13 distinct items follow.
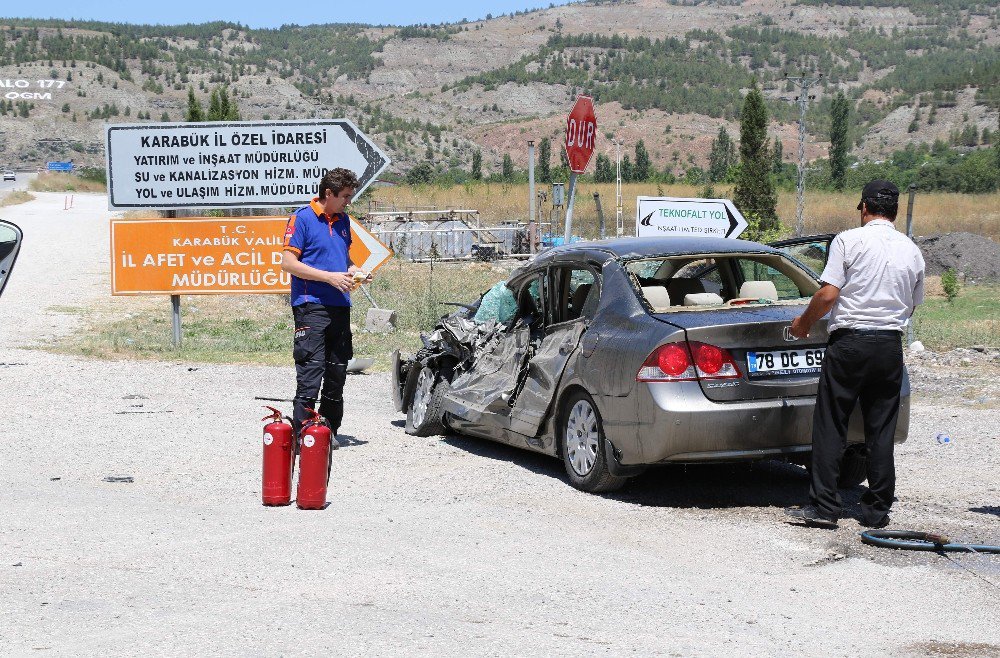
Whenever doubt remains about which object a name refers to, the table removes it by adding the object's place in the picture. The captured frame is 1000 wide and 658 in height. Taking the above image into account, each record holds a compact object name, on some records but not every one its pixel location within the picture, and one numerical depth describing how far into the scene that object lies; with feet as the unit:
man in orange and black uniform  29.66
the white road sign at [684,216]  56.95
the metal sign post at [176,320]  57.06
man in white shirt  22.43
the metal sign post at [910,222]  45.17
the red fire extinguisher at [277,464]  24.54
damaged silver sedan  23.91
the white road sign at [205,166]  56.08
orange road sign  56.03
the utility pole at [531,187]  101.14
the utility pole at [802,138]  129.35
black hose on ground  20.86
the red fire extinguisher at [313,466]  24.17
